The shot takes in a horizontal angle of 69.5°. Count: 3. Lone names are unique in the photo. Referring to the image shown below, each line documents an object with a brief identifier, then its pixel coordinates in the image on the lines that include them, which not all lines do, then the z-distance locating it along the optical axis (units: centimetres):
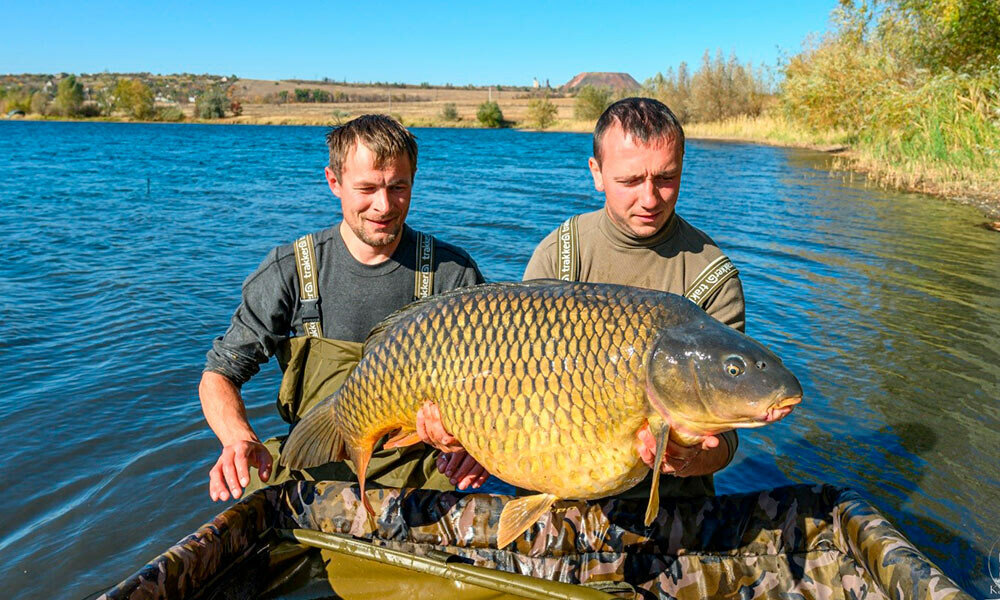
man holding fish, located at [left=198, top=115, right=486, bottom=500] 268
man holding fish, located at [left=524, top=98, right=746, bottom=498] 237
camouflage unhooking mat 230
